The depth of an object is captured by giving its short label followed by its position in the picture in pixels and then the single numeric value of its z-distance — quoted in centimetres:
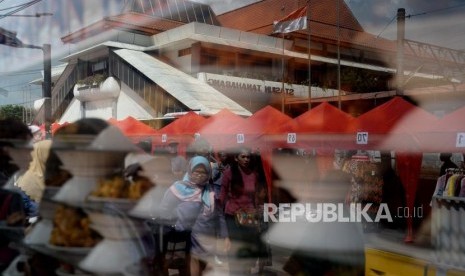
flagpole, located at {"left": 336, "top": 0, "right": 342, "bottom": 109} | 1003
